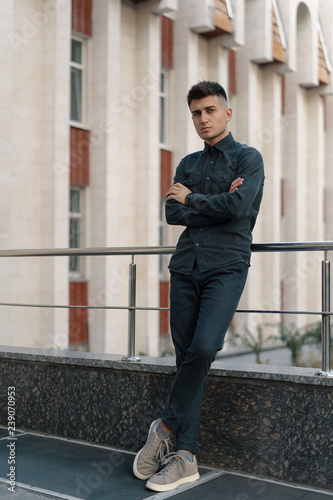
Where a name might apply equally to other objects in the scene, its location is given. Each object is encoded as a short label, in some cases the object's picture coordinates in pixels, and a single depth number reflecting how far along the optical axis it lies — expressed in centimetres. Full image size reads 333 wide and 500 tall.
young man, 402
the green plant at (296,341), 1739
